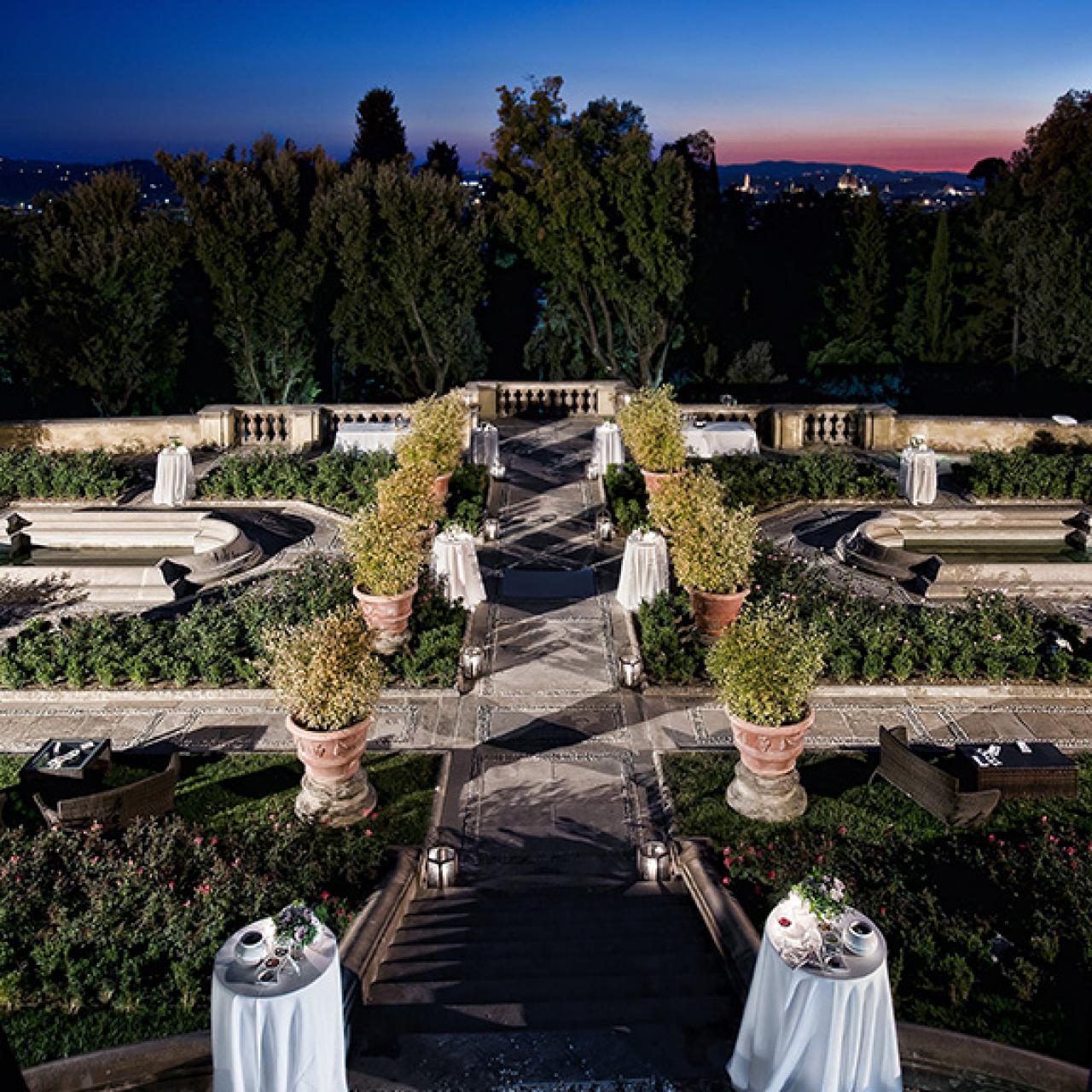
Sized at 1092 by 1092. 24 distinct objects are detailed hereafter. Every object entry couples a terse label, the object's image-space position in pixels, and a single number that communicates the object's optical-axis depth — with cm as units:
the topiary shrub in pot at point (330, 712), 1091
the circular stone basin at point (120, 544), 1728
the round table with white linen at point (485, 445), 2247
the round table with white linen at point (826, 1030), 701
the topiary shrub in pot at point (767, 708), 1083
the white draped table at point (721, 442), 2275
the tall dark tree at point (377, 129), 4369
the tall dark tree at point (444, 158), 4247
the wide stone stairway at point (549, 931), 767
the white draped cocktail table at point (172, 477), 2031
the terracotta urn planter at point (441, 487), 1873
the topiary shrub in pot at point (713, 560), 1452
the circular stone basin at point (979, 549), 1697
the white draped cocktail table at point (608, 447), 2202
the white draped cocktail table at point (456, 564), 1596
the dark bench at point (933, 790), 1055
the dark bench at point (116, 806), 1026
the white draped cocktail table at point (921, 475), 2009
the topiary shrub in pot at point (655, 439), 1875
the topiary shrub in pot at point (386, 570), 1436
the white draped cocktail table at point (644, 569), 1596
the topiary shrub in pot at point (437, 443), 1845
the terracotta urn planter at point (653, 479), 1841
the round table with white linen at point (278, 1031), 683
